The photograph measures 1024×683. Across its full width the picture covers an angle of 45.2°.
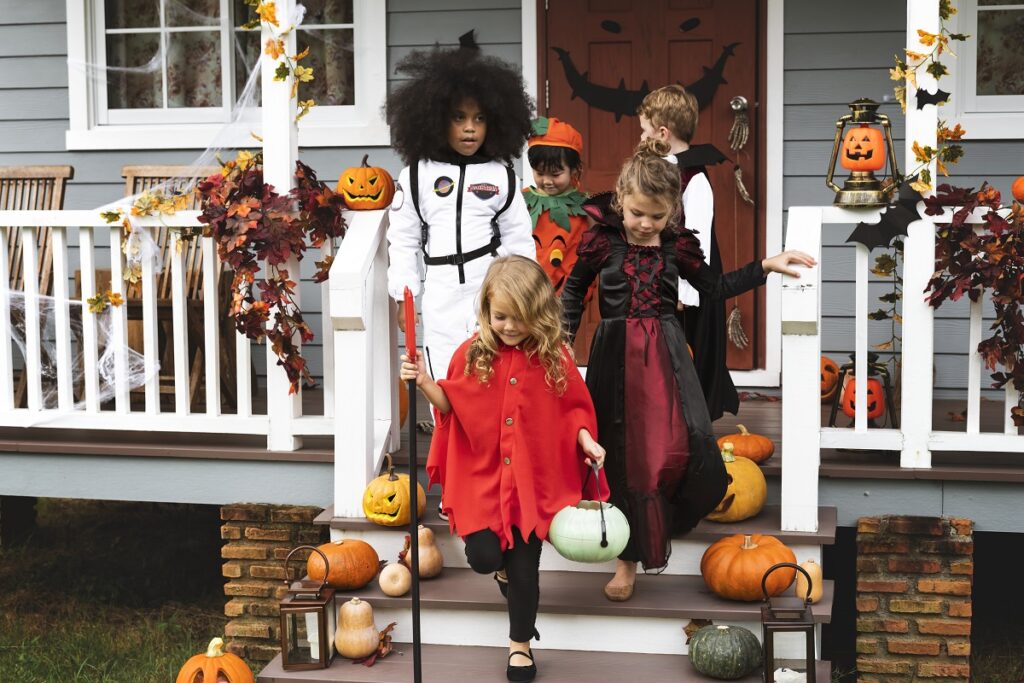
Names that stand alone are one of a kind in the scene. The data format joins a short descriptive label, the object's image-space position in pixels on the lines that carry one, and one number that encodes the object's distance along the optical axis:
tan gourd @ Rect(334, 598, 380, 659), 3.86
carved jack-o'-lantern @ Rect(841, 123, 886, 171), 4.64
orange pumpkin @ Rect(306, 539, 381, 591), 4.07
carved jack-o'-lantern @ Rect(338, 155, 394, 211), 4.68
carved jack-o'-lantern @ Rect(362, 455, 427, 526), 4.28
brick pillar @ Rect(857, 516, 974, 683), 4.52
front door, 6.29
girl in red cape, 3.67
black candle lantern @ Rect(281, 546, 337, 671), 3.86
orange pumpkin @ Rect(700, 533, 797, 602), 3.84
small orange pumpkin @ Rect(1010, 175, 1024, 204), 4.52
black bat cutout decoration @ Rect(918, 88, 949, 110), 4.41
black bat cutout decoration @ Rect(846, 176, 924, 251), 4.48
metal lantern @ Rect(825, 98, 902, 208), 4.53
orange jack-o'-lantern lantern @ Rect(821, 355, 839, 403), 5.73
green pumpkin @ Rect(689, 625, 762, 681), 3.61
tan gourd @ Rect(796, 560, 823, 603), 3.91
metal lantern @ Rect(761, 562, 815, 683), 3.63
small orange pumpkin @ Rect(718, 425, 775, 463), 4.61
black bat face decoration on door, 6.43
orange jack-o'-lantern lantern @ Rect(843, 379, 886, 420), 5.04
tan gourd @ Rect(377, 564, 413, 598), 4.07
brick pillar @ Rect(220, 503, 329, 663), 4.98
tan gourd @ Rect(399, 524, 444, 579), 4.17
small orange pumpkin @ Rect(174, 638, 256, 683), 3.91
